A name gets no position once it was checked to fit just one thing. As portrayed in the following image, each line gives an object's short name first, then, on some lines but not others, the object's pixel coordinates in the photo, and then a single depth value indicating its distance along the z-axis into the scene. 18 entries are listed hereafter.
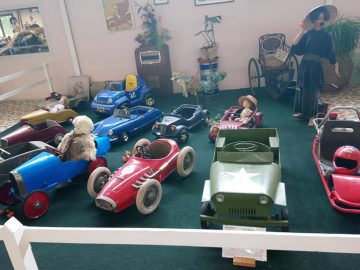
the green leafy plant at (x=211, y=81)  6.76
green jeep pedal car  2.66
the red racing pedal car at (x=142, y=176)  3.34
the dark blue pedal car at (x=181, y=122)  5.00
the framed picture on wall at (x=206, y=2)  7.12
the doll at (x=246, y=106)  5.03
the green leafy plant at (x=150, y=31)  7.22
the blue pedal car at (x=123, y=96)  6.32
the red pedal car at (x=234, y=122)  4.81
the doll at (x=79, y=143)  4.02
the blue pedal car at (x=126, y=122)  5.13
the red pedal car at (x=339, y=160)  3.04
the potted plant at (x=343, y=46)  6.20
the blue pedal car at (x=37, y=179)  3.52
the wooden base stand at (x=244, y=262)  2.64
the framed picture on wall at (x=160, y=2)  7.25
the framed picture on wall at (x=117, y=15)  7.45
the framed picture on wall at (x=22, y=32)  8.00
